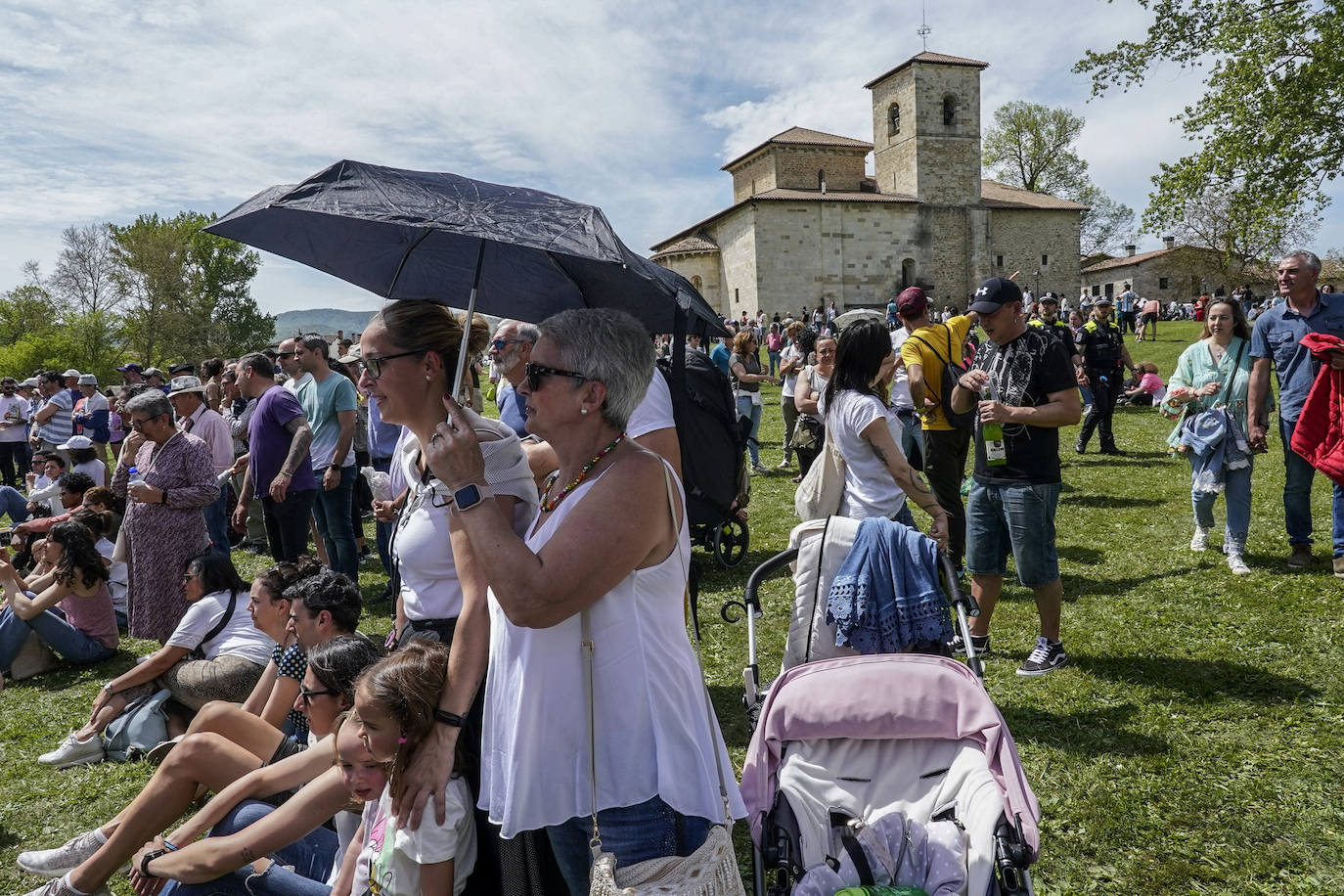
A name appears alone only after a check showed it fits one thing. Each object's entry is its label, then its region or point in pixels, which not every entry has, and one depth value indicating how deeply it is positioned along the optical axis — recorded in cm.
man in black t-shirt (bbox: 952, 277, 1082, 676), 441
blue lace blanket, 343
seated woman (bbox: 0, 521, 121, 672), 612
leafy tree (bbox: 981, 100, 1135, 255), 6078
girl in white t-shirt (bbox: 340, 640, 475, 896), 219
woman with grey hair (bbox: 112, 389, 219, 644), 566
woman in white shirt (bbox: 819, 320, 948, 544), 425
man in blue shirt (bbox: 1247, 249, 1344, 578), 587
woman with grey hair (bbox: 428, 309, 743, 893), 178
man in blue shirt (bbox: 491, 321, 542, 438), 290
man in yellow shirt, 610
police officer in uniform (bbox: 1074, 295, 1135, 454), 1187
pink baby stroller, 245
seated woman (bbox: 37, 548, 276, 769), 468
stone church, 4919
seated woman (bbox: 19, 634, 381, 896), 313
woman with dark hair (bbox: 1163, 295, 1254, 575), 643
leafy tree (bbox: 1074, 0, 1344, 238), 1731
